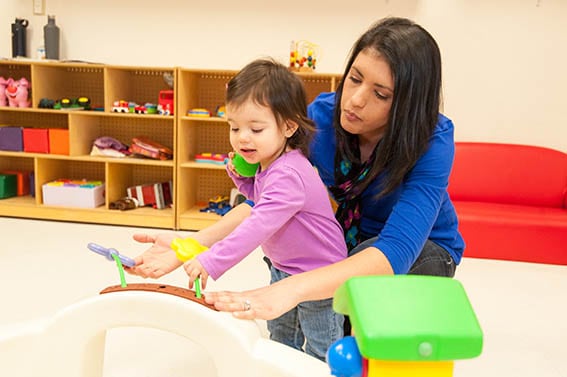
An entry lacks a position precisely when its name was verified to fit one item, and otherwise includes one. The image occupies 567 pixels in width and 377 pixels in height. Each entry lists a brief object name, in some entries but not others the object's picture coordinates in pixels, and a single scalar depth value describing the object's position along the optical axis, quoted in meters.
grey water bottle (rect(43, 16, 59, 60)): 4.16
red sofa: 3.85
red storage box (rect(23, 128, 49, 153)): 4.08
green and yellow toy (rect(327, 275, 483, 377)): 0.53
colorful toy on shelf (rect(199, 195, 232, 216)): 4.14
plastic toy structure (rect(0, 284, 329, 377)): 1.02
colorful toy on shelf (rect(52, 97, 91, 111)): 4.02
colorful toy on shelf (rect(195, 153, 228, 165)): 4.07
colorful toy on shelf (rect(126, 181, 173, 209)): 4.18
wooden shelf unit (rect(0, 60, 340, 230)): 3.99
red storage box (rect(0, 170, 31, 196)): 4.41
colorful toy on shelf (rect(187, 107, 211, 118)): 3.96
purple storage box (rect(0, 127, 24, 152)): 4.11
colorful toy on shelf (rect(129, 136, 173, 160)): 4.06
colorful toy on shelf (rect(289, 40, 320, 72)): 3.95
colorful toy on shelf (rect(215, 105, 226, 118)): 4.01
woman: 1.13
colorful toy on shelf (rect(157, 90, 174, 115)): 3.96
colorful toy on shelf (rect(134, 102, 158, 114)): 4.02
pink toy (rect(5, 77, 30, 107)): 4.05
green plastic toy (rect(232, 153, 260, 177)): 1.45
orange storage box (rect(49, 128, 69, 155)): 4.05
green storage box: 4.27
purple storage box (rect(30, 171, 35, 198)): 4.45
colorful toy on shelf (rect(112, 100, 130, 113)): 4.00
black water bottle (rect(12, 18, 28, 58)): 4.31
